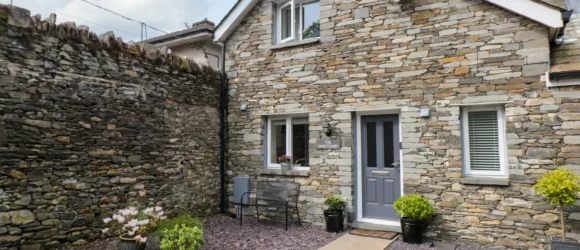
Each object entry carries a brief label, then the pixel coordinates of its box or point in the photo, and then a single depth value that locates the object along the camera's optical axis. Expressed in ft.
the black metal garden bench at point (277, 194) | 23.85
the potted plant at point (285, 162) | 25.35
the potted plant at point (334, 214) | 21.83
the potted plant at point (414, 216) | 19.21
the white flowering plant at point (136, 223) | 16.06
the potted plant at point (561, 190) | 15.61
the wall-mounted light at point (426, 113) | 20.37
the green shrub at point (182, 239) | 15.47
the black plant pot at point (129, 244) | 16.08
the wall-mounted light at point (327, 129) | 23.39
